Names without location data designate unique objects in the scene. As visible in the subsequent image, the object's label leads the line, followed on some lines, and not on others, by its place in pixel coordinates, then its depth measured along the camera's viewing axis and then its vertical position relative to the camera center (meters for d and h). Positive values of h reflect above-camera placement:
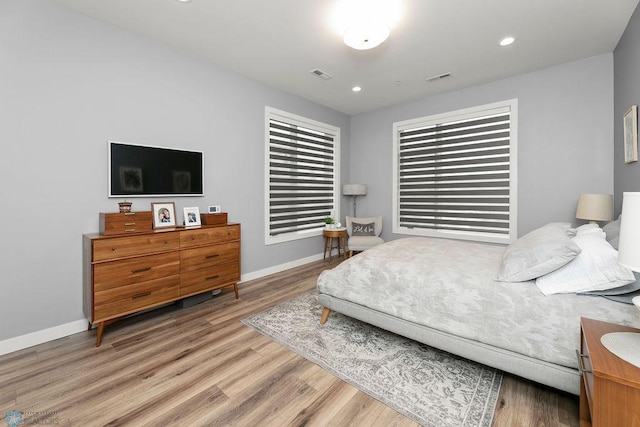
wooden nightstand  0.94 -0.62
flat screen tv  2.61 +0.42
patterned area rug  1.54 -1.09
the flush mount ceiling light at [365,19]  2.30 +1.73
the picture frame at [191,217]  3.02 -0.06
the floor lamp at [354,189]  5.03 +0.42
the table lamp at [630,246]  0.93 -0.12
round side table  4.70 -0.42
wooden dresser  2.20 -0.53
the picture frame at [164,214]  2.83 -0.03
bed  1.49 -0.56
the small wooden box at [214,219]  3.04 -0.09
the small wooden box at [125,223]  2.32 -0.10
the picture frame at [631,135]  2.43 +0.72
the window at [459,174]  3.86 +0.59
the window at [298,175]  4.13 +0.62
